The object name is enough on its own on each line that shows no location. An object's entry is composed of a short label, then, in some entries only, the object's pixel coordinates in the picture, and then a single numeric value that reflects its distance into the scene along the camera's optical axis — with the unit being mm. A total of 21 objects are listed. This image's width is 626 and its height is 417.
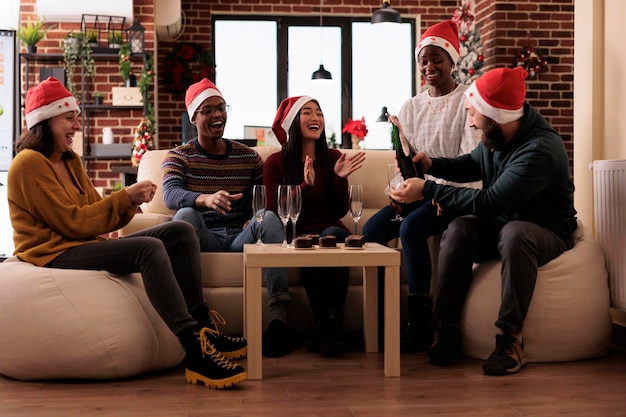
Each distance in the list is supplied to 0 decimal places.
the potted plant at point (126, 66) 6590
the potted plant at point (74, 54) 6566
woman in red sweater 3232
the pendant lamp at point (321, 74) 8047
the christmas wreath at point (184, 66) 8297
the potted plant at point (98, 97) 6703
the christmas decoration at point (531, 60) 6824
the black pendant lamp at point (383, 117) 8133
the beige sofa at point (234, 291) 3279
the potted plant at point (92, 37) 6680
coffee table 2629
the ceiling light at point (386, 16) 6805
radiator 3096
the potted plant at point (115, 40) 6691
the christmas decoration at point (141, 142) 6035
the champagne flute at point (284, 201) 2828
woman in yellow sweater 2604
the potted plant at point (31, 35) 6473
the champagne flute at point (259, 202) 2869
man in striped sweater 3393
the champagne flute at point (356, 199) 2912
